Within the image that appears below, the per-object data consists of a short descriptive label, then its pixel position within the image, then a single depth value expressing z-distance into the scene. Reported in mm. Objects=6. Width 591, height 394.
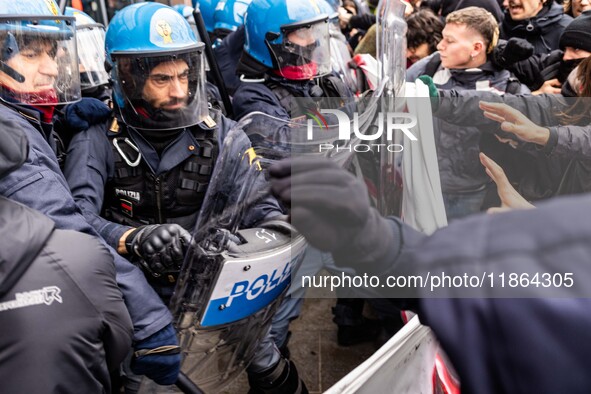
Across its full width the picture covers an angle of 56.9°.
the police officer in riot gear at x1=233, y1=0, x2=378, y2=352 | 2949
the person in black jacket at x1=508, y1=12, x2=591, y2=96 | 2773
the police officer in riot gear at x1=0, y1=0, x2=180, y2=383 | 1544
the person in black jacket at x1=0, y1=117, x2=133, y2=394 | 1128
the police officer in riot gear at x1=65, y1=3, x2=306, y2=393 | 2043
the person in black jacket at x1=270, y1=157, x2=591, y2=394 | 638
